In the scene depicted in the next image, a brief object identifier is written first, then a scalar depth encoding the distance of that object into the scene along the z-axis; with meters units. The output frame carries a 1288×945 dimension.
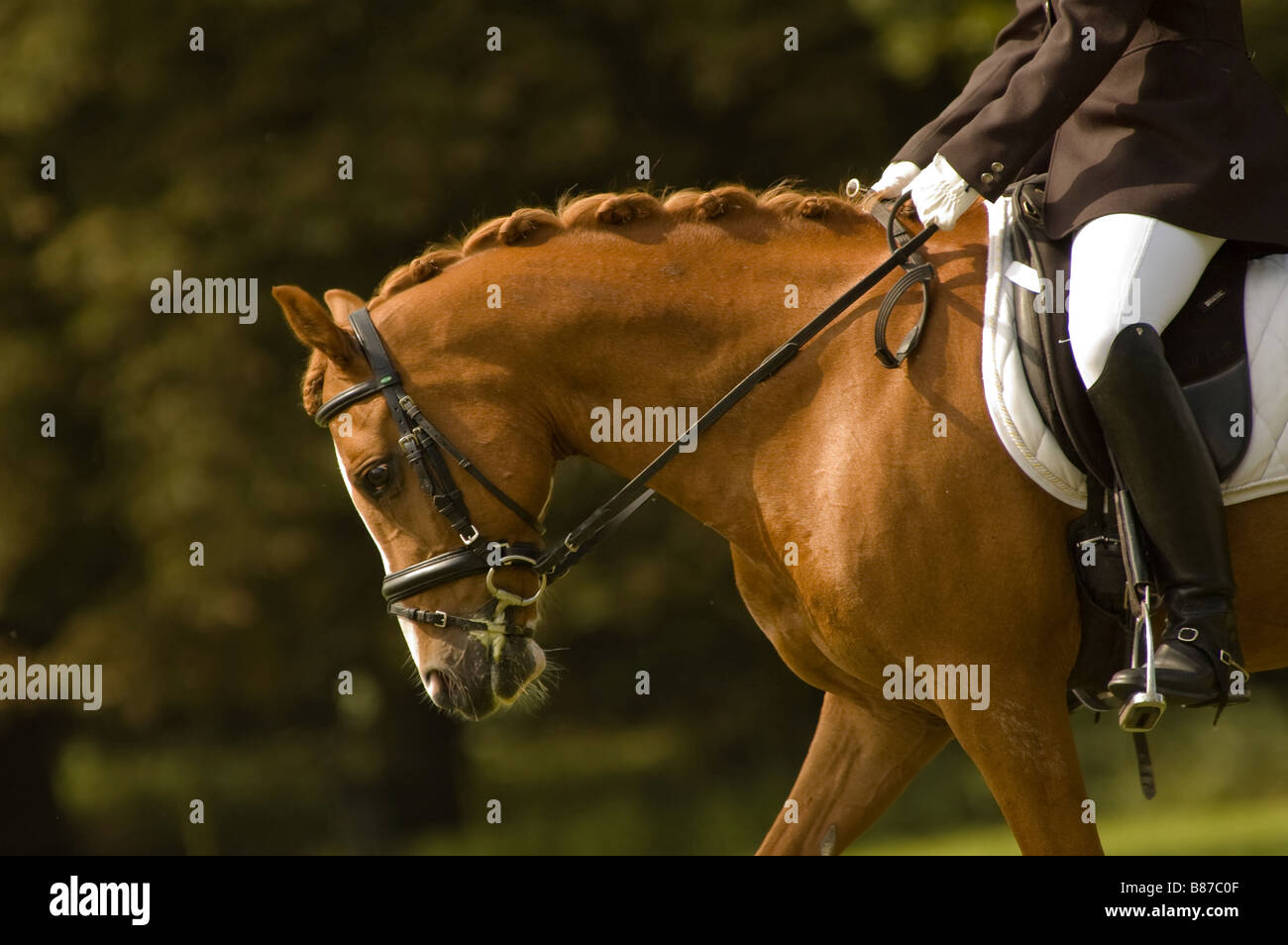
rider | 6.67
